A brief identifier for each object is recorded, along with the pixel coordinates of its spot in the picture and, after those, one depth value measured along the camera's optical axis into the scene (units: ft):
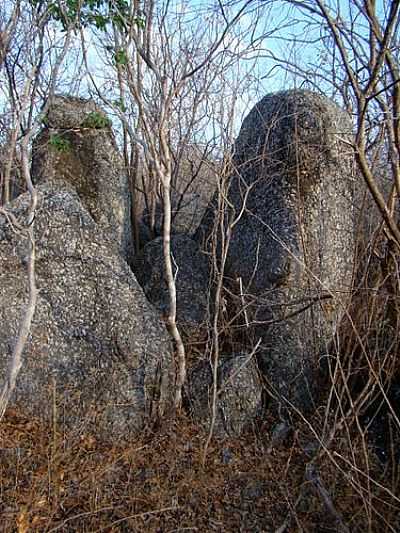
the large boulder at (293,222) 16.65
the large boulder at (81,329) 14.17
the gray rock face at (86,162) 20.79
